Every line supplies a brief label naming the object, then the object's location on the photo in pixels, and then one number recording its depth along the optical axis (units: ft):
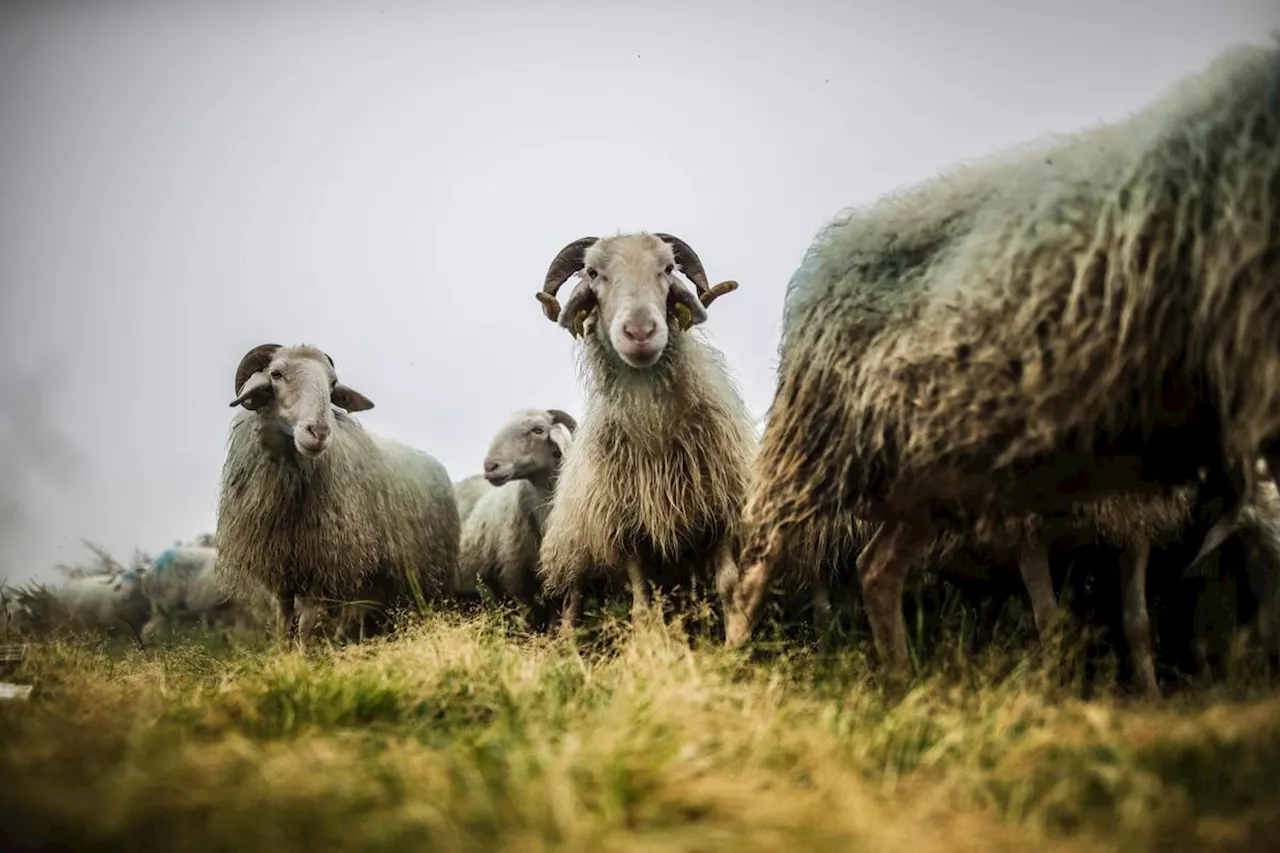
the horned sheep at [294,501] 16.98
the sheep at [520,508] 19.34
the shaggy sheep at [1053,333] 7.27
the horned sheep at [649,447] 14.32
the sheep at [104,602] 23.72
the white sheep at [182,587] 25.91
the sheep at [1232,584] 12.46
